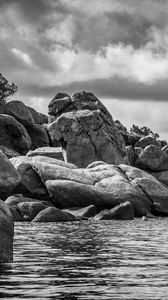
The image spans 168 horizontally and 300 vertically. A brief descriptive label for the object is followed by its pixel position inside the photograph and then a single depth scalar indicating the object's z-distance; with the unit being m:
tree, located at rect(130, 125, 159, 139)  105.94
